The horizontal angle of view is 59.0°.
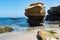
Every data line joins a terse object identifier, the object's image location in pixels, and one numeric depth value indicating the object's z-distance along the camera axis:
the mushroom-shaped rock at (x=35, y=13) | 14.20
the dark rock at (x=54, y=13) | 25.41
